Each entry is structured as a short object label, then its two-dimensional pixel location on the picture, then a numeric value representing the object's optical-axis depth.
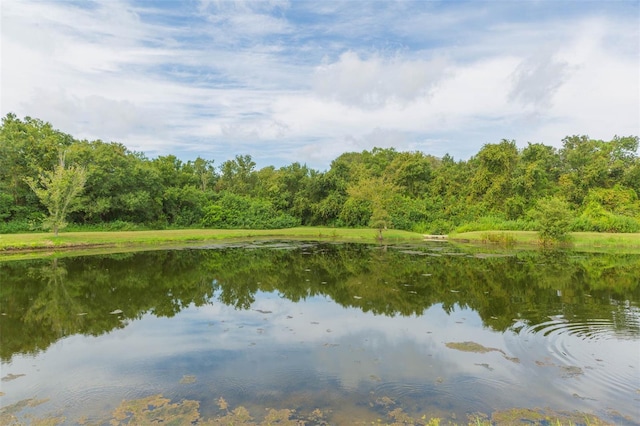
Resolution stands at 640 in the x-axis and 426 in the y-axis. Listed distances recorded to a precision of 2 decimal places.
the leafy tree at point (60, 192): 28.67
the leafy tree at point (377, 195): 36.38
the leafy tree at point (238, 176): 64.44
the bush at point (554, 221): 30.50
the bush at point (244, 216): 48.50
